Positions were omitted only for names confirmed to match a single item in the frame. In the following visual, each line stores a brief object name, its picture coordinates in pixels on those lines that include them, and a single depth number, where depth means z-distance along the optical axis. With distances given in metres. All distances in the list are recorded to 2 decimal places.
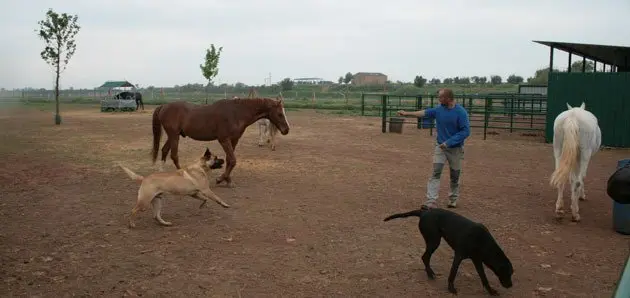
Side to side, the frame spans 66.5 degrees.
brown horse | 8.45
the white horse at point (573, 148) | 6.23
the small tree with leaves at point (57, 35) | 20.16
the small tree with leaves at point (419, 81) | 58.88
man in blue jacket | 6.54
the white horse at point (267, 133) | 13.10
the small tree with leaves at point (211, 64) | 33.53
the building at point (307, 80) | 99.68
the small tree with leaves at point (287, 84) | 66.13
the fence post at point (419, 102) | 18.66
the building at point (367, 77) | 94.01
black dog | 3.90
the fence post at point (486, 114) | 16.28
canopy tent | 38.69
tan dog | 5.63
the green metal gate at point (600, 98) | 13.76
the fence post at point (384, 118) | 18.11
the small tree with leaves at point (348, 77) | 93.24
